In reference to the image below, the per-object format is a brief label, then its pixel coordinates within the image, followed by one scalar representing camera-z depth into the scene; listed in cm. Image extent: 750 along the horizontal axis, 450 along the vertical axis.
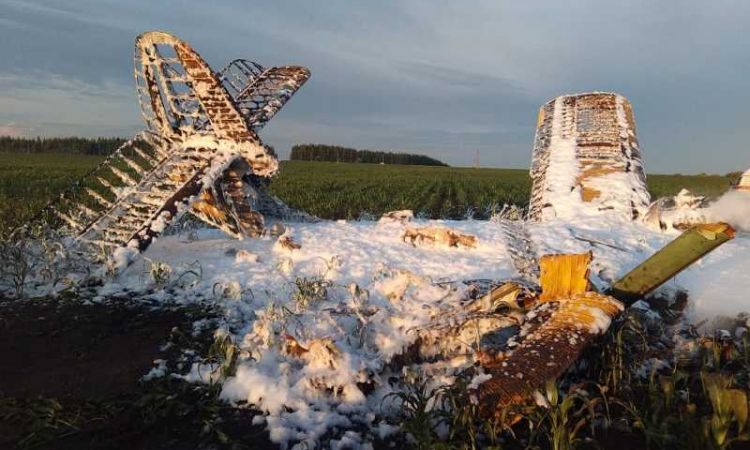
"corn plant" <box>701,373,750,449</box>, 254
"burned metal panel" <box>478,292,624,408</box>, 305
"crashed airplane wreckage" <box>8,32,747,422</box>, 355
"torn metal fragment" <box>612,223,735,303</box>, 352
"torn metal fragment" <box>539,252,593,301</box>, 382
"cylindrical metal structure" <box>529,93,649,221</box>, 827
